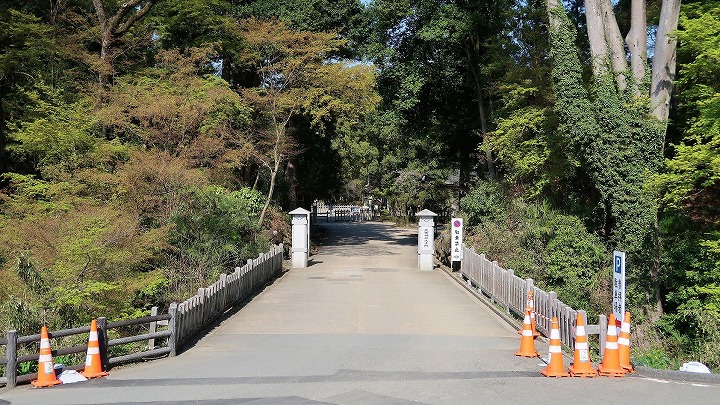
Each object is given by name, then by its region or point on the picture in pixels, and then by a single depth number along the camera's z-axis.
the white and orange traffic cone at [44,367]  8.45
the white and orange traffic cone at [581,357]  8.70
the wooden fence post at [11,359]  8.44
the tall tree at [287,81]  25.89
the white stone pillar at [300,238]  23.97
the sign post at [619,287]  9.72
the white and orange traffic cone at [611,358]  8.70
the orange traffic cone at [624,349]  8.79
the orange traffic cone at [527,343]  10.24
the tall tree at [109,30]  21.33
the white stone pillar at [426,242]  23.42
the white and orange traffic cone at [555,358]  8.80
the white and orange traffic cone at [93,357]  8.95
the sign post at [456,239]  21.33
